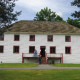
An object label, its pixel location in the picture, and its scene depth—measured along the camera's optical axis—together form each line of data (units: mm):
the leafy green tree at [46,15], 62219
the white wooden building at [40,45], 39344
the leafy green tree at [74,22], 58700
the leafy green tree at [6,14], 22109
